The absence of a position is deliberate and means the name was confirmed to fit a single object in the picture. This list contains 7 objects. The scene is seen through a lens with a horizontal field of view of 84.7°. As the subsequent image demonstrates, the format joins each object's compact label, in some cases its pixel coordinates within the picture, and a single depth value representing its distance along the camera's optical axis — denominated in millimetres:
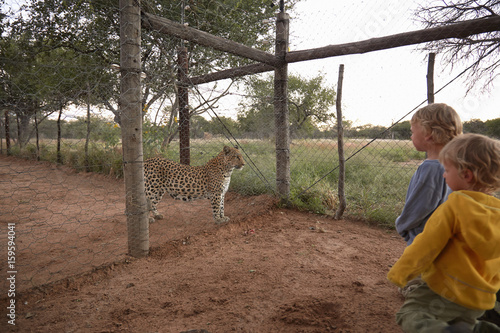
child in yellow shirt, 1192
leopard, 4492
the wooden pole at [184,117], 5109
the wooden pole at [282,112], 4590
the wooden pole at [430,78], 3572
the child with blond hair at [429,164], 1743
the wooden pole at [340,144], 4266
